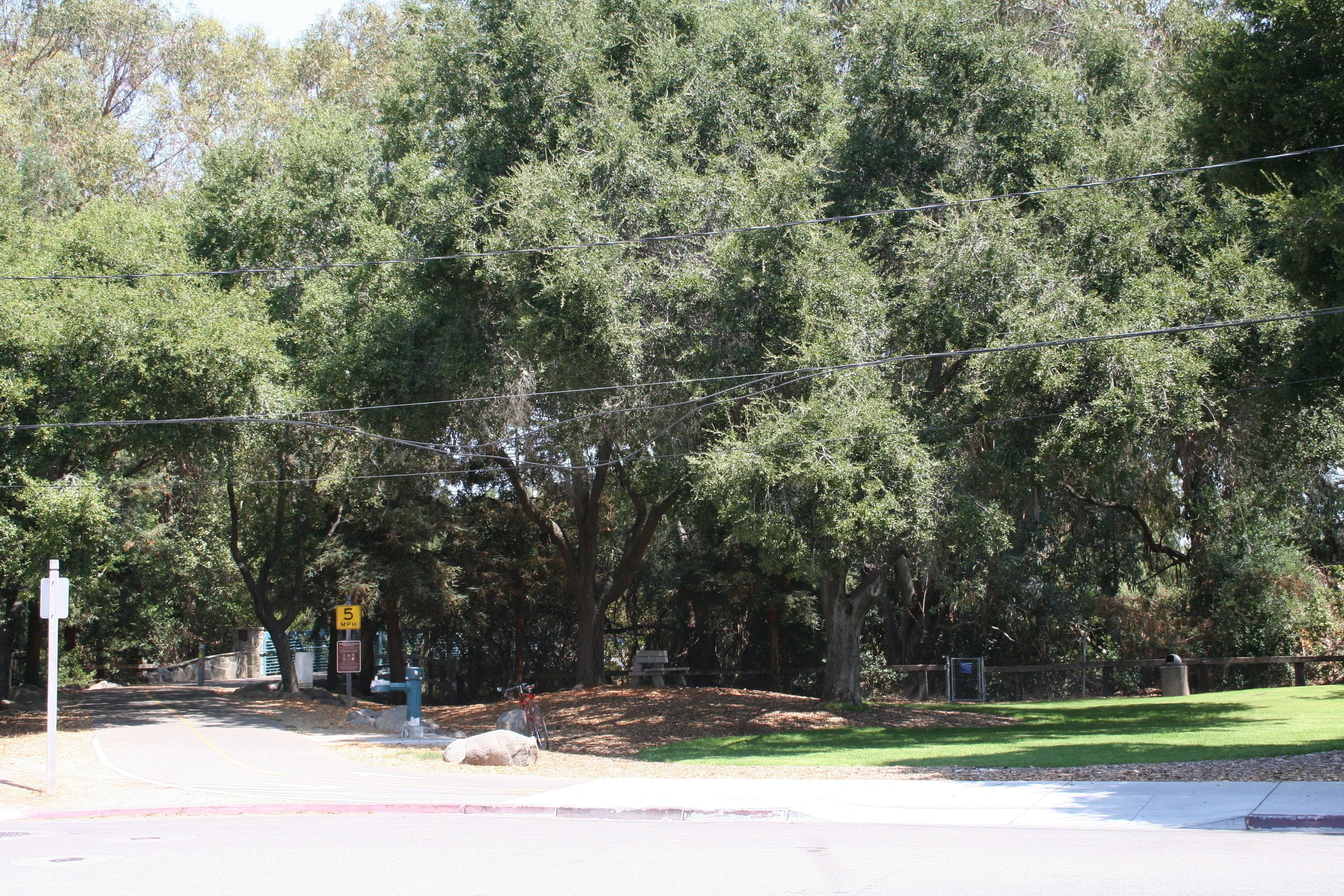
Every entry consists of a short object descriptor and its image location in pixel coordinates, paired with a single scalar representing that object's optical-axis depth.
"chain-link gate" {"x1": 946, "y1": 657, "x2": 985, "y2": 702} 31.22
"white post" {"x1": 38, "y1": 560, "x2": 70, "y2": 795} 14.55
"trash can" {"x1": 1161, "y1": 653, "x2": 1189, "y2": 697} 29.77
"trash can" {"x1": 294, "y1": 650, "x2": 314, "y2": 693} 37.41
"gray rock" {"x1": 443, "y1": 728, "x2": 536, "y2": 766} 16.95
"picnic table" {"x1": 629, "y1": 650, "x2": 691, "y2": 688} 30.80
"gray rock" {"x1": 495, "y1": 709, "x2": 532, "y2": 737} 18.45
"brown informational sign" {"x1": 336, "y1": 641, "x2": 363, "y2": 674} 26.36
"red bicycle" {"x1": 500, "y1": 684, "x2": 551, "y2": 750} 18.77
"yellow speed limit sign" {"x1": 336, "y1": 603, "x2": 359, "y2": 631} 25.05
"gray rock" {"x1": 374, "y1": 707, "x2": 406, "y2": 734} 22.30
